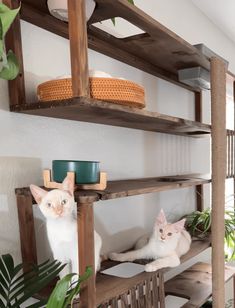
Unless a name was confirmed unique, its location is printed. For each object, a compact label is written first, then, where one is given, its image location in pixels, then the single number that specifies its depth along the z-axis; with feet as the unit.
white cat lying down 4.05
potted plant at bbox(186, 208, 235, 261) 5.69
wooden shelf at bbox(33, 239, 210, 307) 3.02
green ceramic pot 2.91
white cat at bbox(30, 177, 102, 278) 2.64
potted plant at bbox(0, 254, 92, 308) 2.47
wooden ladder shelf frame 2.50
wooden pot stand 2.93
